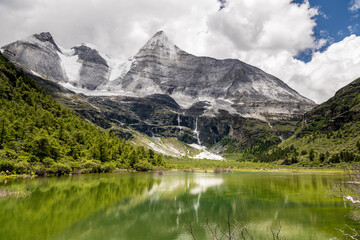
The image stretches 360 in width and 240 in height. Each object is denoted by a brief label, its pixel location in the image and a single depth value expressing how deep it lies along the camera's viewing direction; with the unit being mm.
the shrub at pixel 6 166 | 59469
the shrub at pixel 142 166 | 120512
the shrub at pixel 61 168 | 74375
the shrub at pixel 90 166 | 87350
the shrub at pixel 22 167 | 61900
